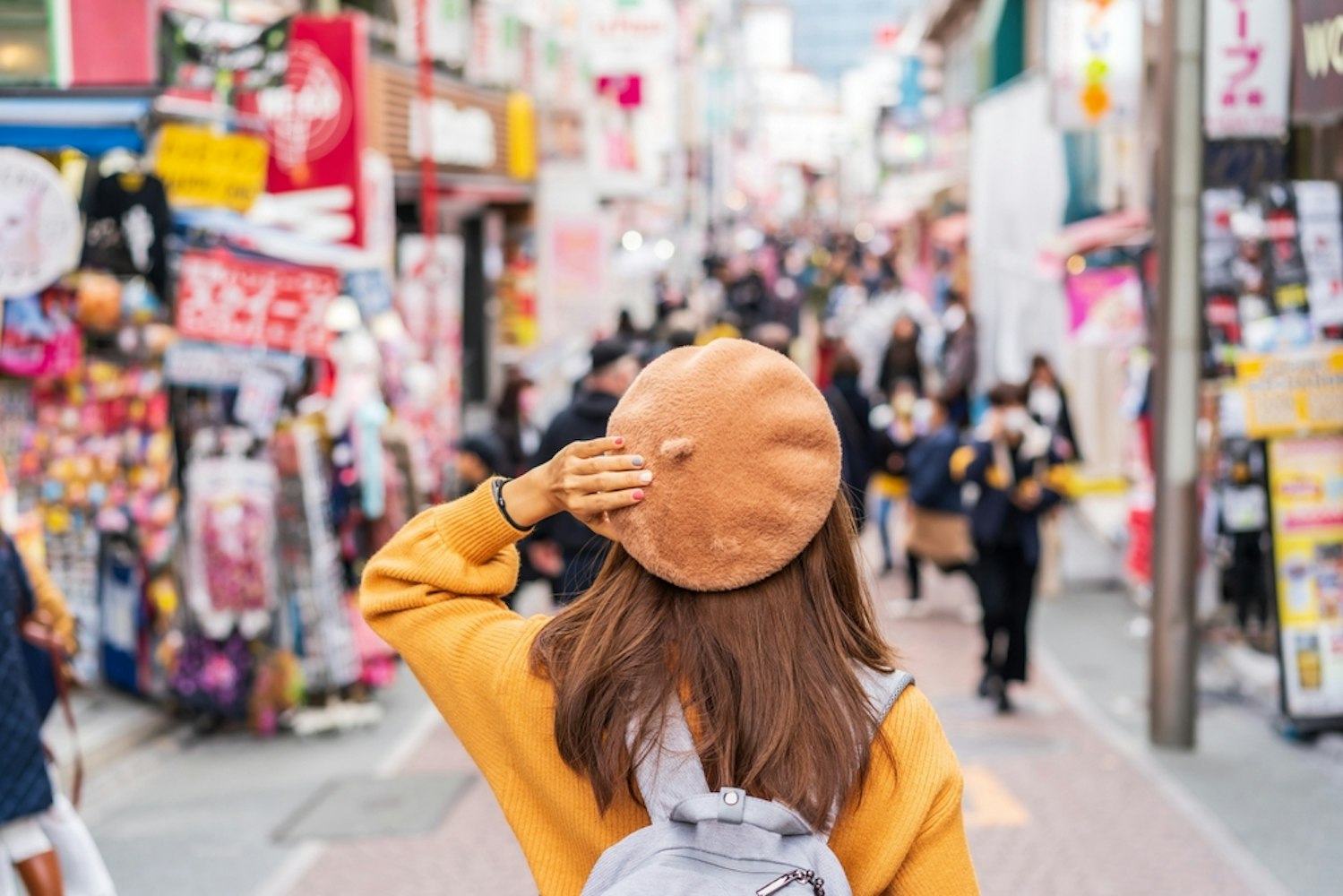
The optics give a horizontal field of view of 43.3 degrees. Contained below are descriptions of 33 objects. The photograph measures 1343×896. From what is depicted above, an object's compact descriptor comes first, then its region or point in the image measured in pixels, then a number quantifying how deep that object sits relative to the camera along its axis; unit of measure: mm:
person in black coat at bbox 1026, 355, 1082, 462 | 13039
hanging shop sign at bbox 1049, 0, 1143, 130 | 13805
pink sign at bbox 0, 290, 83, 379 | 8508
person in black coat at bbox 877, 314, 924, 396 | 18734
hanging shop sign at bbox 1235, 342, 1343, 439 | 8250
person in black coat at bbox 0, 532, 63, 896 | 4695
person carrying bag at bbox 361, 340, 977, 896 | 2084
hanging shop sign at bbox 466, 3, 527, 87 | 21438
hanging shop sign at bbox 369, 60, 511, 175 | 17234
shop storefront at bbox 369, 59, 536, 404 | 17844
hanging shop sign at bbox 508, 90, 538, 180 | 22172
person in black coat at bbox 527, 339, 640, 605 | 7039
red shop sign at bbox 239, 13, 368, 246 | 10914
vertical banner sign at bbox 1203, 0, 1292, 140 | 8219
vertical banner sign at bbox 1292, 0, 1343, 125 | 6180
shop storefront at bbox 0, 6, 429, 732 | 8570
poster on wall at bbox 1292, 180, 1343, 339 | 8289
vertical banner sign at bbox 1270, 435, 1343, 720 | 8391
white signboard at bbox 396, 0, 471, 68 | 17469
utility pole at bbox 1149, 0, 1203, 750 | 8430
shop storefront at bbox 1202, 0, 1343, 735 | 8273
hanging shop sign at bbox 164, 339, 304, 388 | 8656
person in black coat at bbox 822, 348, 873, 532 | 12757
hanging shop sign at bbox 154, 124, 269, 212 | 8625
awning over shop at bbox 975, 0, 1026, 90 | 26359
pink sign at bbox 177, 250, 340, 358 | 8719
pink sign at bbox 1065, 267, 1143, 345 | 13367
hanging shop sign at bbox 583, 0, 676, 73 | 22422
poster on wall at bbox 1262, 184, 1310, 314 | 8438
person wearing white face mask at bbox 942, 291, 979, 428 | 19656
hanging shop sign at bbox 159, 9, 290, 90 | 9312
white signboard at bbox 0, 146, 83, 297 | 7109
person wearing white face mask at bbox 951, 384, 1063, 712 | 9414
